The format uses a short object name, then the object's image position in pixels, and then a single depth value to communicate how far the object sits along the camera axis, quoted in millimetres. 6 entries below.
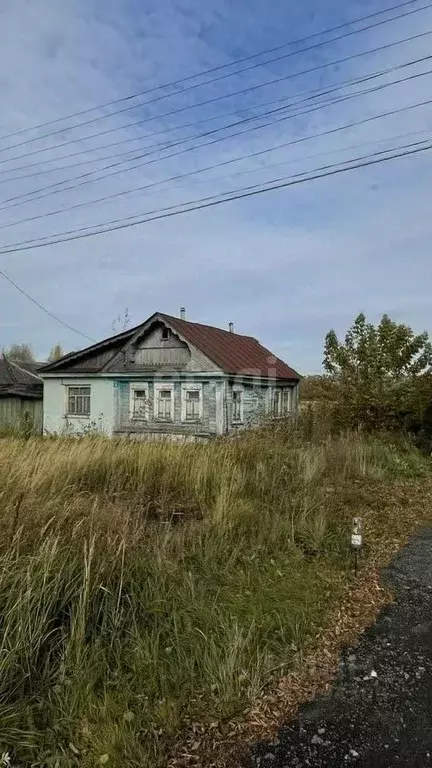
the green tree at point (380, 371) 13906
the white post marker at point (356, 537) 4777
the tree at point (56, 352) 57606
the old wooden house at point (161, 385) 18406
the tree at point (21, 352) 62016
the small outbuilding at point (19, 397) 23766
